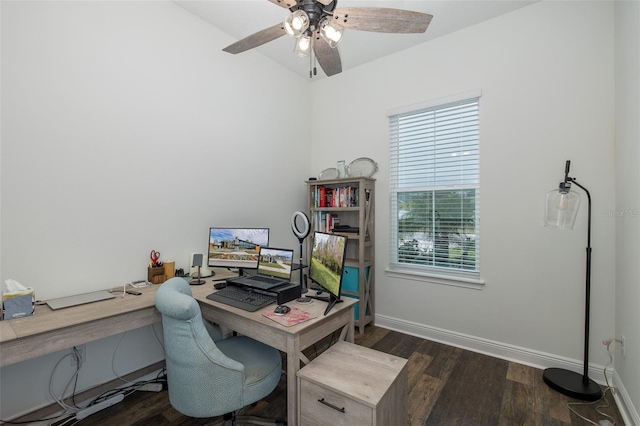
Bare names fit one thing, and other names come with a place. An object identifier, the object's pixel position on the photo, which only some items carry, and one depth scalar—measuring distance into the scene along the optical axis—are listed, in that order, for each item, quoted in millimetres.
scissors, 2273
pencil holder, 2227
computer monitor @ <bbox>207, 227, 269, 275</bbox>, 2430
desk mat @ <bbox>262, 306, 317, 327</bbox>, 1514
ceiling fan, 1555
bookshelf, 3107
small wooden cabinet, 1227
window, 2777
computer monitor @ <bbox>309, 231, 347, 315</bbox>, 1597
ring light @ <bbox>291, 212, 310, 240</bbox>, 1957
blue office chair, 1335
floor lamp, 2010
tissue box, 1492
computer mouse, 1626
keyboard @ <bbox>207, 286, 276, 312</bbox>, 1737
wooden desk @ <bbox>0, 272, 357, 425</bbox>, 1367
